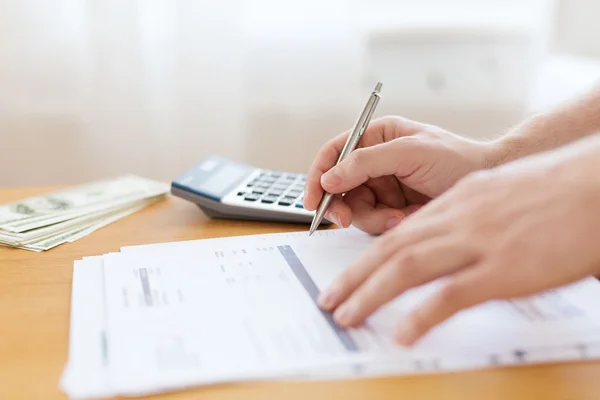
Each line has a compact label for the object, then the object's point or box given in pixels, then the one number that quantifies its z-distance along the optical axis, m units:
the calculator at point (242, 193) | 0.77
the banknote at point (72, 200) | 0.78
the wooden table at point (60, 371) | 0.41
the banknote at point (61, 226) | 0.72
